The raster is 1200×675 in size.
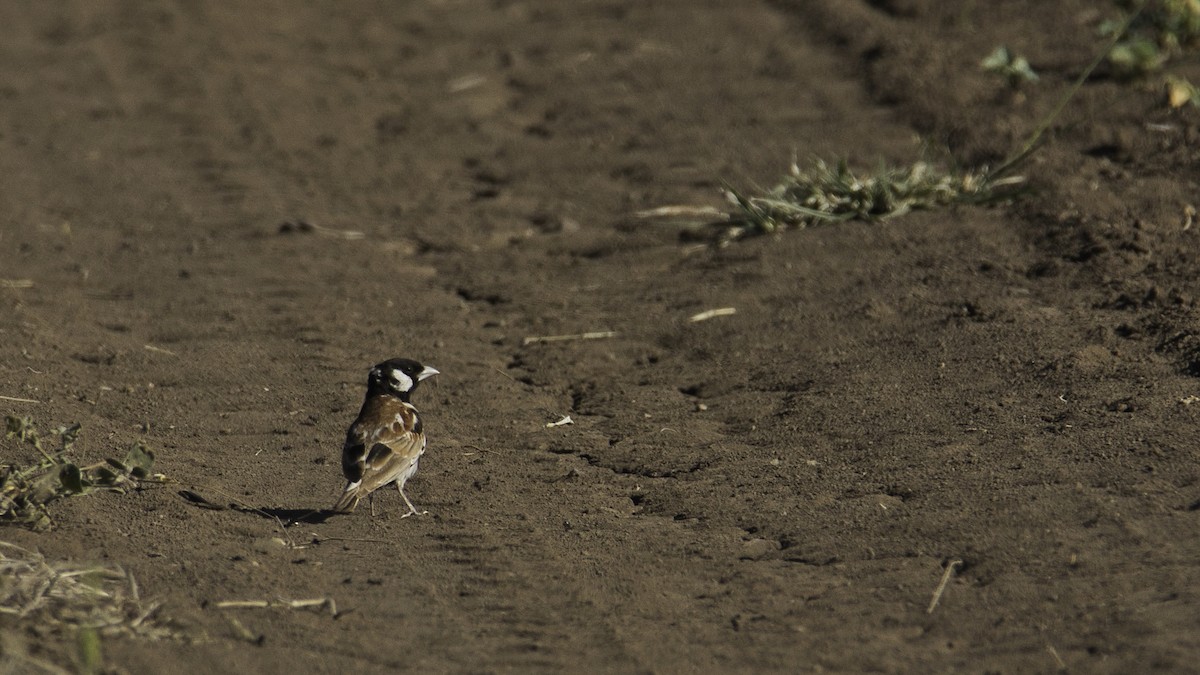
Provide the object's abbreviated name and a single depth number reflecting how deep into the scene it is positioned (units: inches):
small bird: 488.7
